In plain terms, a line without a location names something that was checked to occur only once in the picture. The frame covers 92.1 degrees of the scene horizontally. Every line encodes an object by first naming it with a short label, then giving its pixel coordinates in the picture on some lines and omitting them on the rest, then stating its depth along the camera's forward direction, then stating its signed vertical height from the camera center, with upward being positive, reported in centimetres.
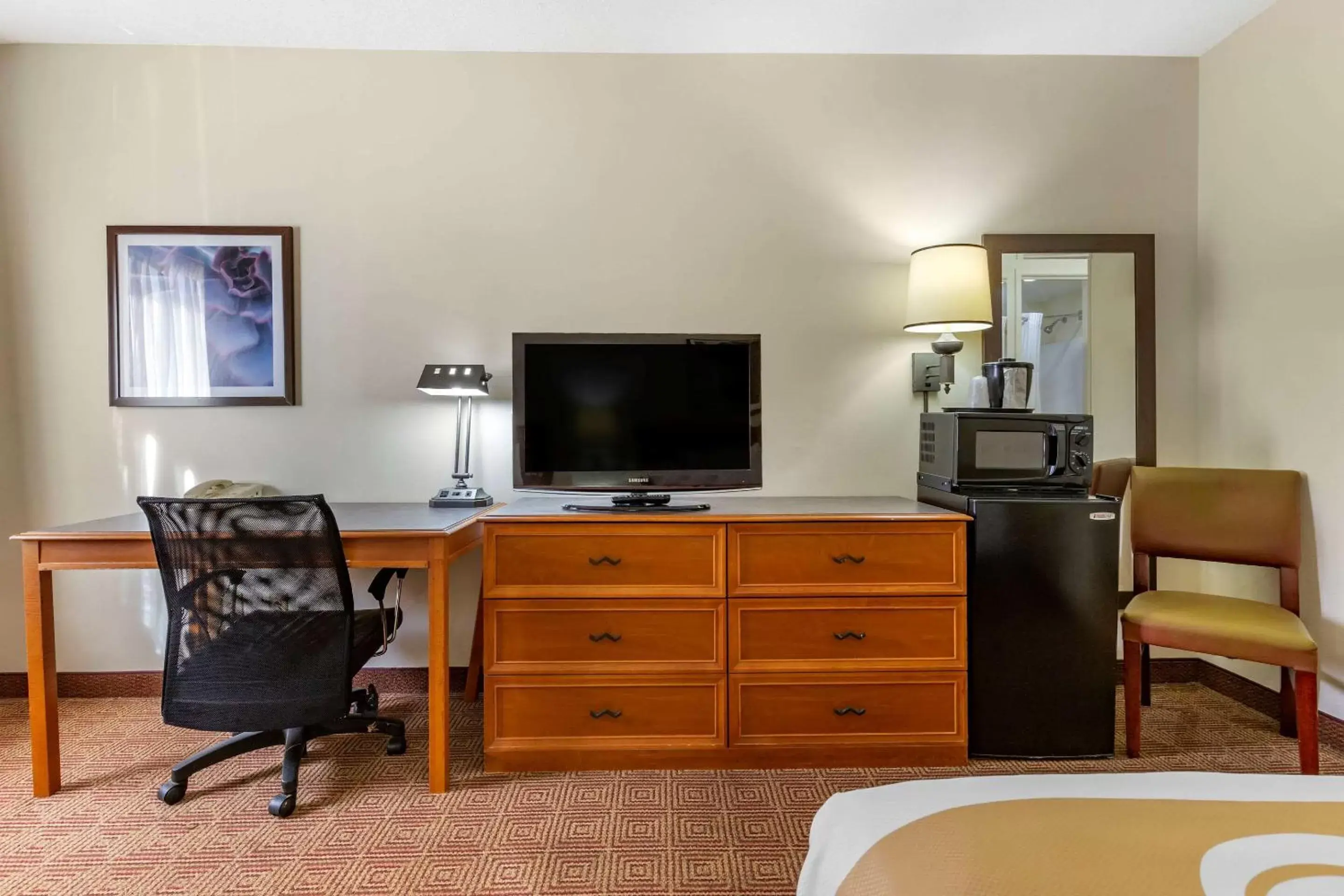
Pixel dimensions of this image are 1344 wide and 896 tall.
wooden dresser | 208 -67
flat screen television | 231 +7
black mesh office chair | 180 -52
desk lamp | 240 +17
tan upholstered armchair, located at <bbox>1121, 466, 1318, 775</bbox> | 196 -49
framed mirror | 266 +42
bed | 71 -50
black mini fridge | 210 -64
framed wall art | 259 +48
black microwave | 220 -9
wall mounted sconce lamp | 243 +52
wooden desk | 195 -38
